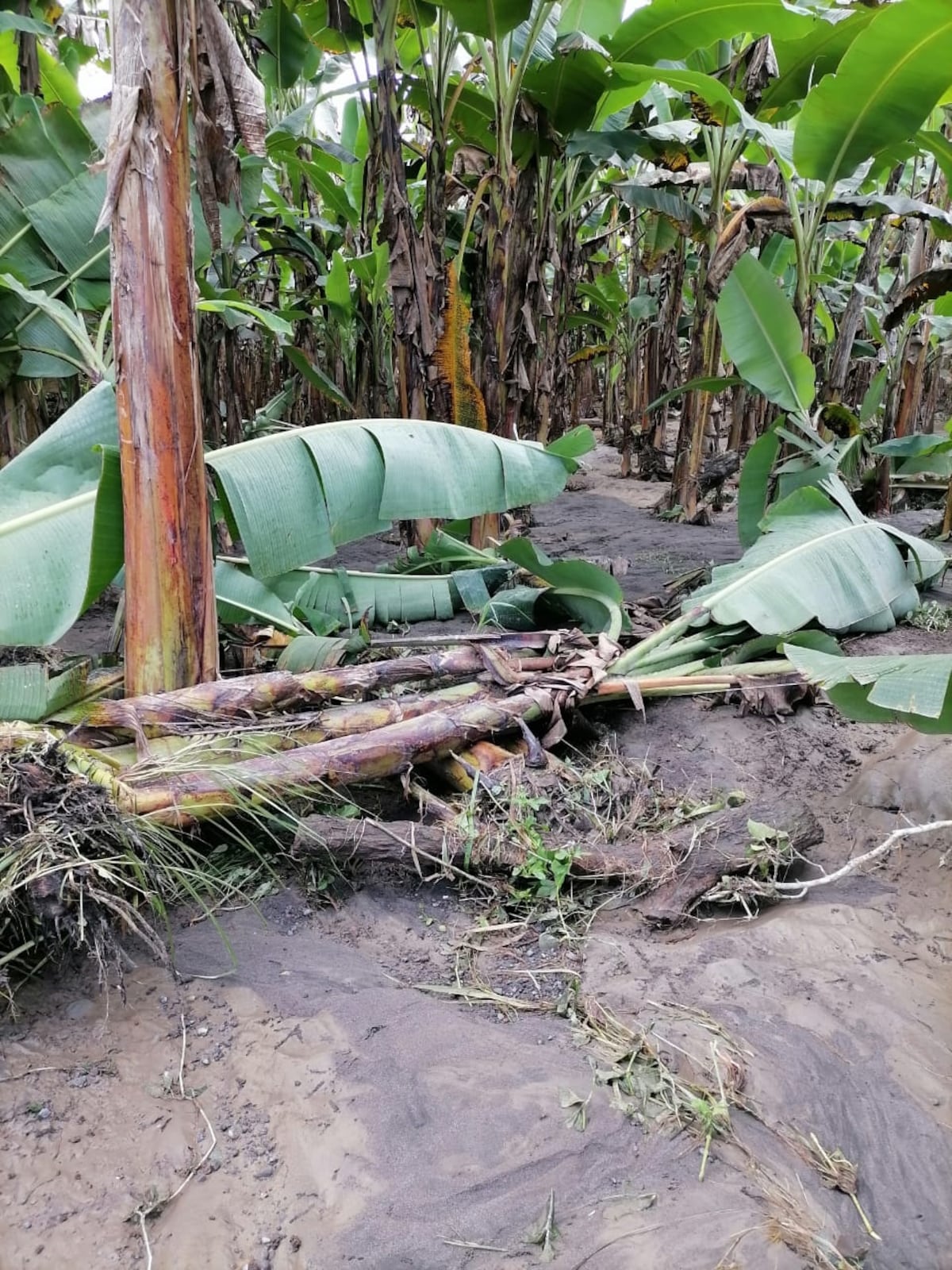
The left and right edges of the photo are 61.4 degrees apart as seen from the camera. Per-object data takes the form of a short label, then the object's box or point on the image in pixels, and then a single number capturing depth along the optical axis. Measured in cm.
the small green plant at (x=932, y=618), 382
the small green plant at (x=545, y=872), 231
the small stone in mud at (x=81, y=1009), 171
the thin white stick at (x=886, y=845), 168
